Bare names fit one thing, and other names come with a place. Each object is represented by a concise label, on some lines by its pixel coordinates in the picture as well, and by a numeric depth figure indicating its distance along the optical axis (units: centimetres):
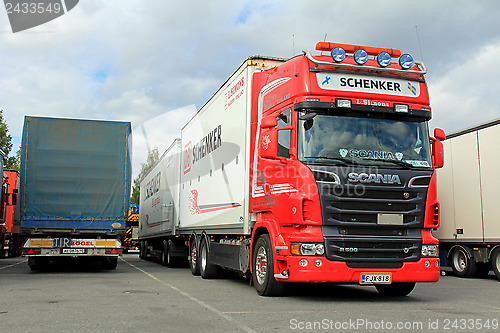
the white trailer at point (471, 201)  1399
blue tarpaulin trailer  1384
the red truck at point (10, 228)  2434
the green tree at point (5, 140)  4844
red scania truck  796
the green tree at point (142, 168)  3883
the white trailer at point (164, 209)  1753
